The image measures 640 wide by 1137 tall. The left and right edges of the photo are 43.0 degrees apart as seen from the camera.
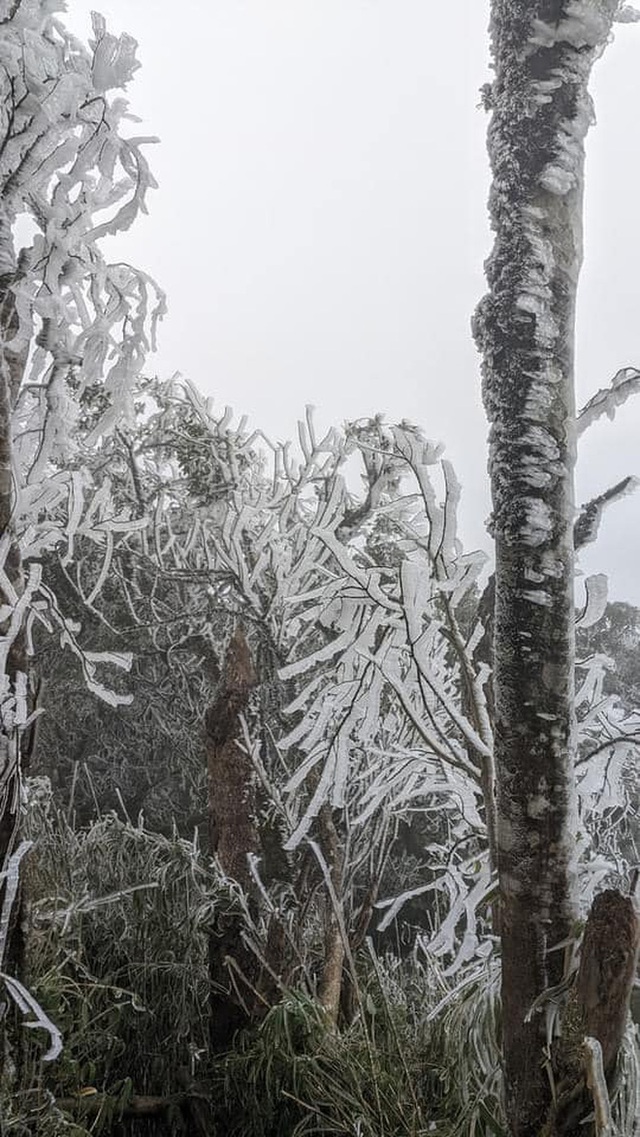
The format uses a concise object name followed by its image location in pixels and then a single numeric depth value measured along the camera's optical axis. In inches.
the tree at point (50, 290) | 62.6
